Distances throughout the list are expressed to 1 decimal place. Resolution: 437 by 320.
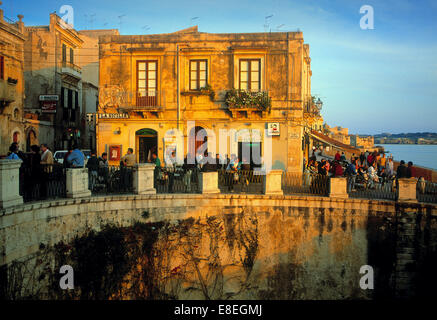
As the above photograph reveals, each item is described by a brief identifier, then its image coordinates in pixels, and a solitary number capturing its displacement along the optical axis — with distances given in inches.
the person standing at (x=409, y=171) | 562.8
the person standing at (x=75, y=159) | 471.8
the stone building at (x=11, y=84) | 922.1
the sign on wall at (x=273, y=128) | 764.0
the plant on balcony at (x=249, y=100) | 739.4
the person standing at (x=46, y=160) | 452.0
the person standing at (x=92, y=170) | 500.1
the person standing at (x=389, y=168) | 674.1
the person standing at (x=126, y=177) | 504.4
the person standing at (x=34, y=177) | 413.1
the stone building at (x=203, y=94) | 758.5
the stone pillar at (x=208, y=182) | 518.9
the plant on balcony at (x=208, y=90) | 761.6
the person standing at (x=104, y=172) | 501.7
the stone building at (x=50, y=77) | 1136.3
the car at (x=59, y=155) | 860.9
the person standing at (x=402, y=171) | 567.8
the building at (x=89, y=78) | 1429.6
